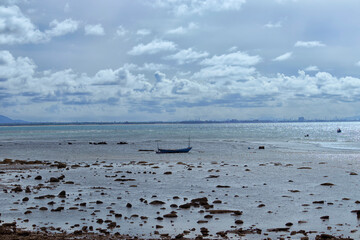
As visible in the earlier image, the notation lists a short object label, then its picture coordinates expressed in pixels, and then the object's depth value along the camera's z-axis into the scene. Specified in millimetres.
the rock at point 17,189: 31531
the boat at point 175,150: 79812
